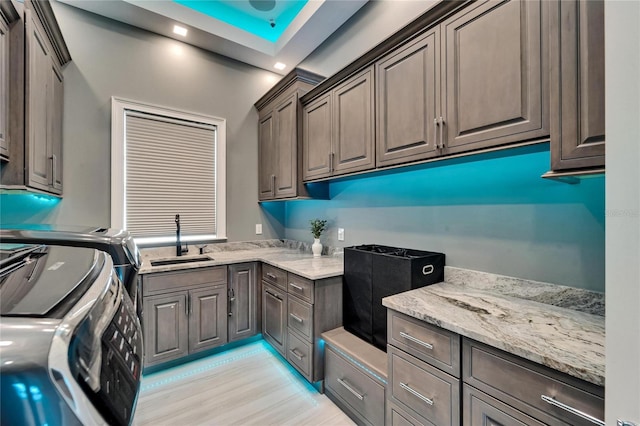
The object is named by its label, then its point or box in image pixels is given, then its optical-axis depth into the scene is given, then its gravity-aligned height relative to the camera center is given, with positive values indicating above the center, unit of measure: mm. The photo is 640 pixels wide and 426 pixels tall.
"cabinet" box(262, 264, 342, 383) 2064 -847
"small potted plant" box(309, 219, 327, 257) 2826 -241
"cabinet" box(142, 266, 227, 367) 2242 -886
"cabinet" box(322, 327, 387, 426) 1644 -1091
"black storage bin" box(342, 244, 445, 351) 1736 -459
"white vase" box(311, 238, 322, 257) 2826 -368
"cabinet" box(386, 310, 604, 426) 897 -691
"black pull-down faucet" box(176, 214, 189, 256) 2848 -347
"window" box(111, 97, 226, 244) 2637 +440
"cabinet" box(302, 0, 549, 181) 1234 +728
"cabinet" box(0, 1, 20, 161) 1440 +793
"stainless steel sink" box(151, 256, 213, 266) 2621 -476
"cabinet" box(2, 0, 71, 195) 1562 +731
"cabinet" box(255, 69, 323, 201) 2742 +847
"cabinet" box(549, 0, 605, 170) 991 +503
